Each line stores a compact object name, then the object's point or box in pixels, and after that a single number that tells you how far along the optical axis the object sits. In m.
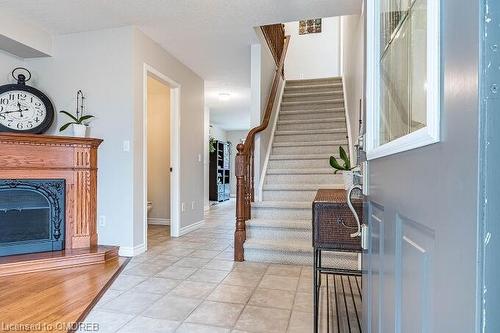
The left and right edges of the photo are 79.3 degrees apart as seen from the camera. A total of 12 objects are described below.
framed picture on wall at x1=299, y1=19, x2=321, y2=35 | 6.63
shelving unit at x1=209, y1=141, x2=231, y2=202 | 8.55
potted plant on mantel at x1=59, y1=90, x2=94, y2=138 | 3.05
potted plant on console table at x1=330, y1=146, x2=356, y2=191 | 1.91
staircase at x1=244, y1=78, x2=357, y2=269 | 2.95
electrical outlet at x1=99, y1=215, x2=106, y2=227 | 3.17
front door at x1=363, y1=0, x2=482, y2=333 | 0.36
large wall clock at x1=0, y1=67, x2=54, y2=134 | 3.00
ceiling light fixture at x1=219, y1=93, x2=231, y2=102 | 6.06
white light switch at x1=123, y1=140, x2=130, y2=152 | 3.11
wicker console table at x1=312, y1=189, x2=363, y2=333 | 1.55
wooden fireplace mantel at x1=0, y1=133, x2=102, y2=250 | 2.73
